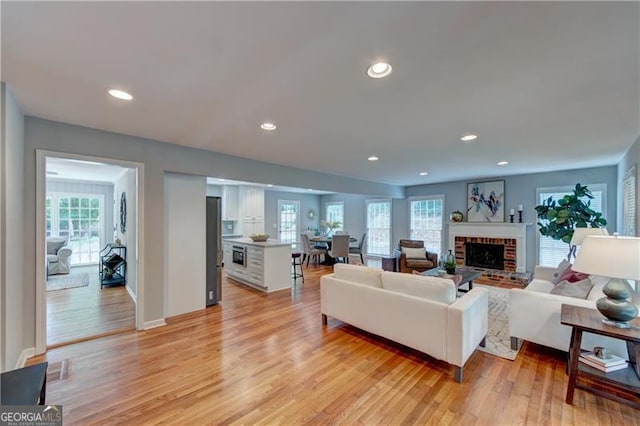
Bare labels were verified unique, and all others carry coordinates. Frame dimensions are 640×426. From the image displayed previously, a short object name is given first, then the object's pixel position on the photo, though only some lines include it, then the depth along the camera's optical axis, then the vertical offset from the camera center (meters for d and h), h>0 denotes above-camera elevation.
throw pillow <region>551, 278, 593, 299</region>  2.64 -0.78
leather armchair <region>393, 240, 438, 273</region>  5.76 -1.12
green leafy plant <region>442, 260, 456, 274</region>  4.34 -0.89
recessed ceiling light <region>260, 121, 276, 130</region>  2.79 +0.94
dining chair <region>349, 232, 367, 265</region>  7.80 -1.09
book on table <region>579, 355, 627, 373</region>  2.06 -1.21
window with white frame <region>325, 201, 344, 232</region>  10.01 +0.02
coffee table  4.10 -1.03
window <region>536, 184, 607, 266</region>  5.66 -0.70
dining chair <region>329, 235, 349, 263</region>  6.92 -0.89
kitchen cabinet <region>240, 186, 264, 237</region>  7.51 +0.06
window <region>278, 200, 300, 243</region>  9.29 -0.28
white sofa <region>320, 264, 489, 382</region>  2.33 -1.00
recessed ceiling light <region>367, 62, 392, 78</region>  1.70 +0.96
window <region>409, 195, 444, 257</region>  7.56 -0.24
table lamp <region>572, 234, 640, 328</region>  1.79 -0.38
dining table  7.59 -0.92
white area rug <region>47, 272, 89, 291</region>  5.21 -1.51
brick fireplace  5.95 -0.88
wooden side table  1.89 -1.24
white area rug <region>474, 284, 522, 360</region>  2.79 -1.46
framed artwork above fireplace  6.42 +0.31
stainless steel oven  5.61 -0.95
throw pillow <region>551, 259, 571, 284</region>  3.57 -0.83
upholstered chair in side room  6.13 -1.07
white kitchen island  5.00 -1.05
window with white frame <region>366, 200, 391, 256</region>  8.87 -0.49
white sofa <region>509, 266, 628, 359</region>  2.40 -1.08
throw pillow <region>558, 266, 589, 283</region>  3.07 -0.76
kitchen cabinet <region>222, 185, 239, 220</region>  7.50 +0.28
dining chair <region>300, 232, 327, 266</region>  7.49 -1.07
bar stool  5.78 -1.15
